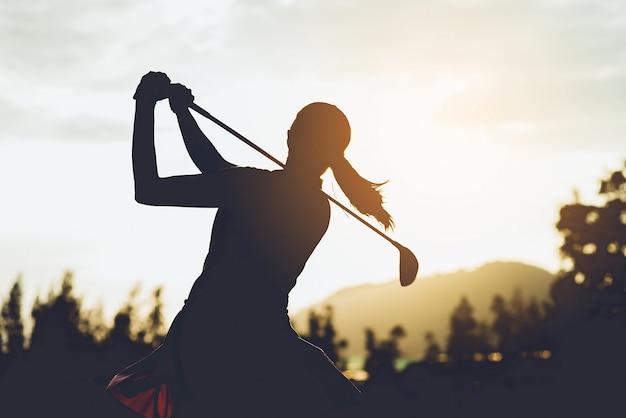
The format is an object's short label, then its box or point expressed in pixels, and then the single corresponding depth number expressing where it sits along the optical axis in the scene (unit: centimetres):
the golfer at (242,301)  363
